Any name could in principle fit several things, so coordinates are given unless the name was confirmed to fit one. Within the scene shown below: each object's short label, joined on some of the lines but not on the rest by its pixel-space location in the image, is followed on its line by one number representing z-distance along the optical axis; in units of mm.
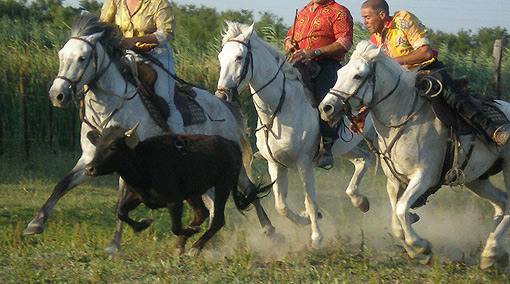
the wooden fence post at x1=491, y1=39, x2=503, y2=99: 33687
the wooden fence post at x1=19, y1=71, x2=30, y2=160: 28484
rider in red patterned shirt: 17750
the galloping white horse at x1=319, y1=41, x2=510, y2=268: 13984
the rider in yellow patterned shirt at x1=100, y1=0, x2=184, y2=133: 16656
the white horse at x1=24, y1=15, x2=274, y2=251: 14758
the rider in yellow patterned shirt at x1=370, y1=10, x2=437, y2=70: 15187
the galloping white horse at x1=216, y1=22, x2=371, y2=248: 16875
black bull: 13203
